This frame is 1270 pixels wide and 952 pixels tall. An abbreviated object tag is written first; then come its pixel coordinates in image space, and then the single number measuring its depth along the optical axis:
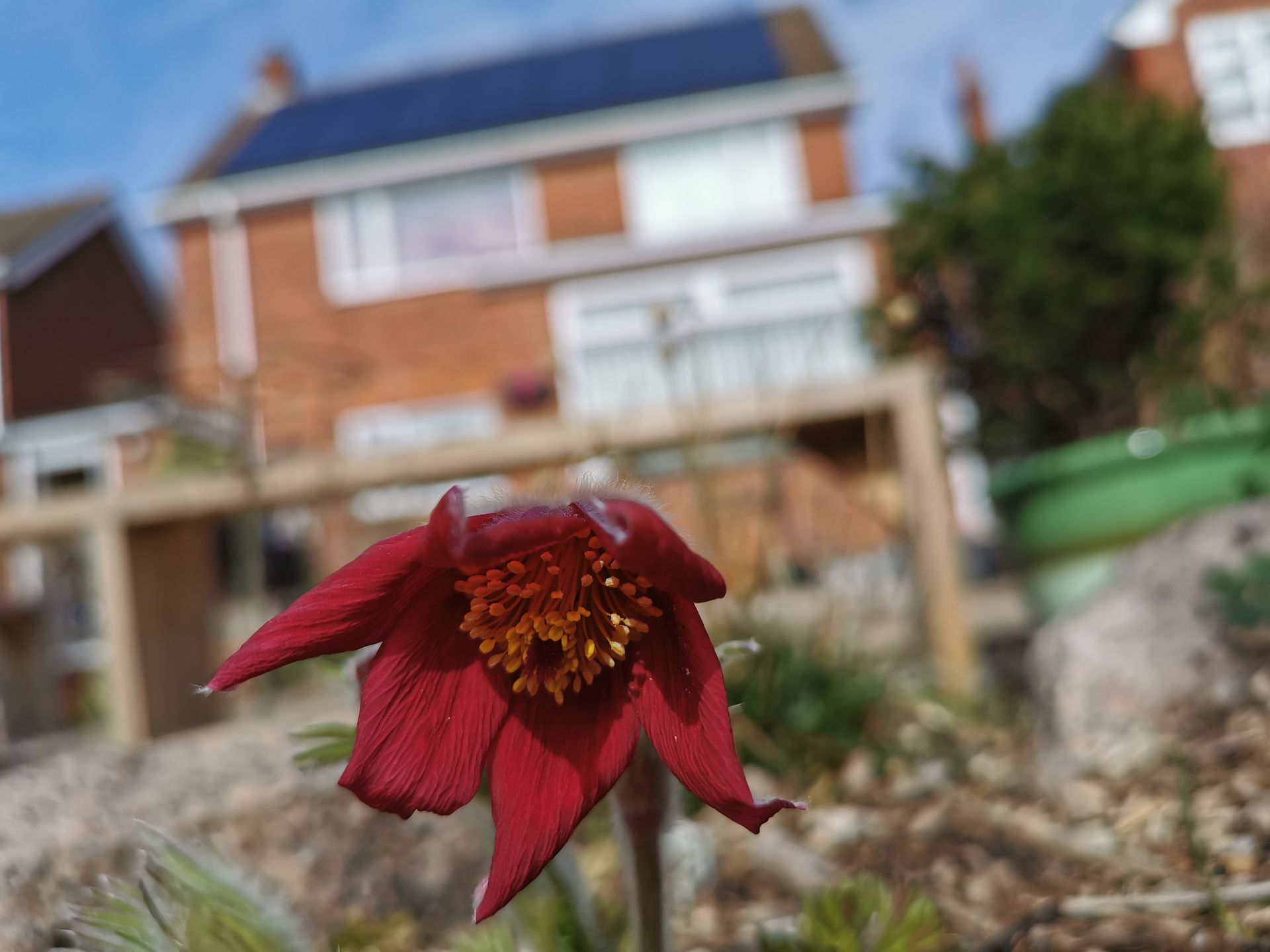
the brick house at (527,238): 13.20
